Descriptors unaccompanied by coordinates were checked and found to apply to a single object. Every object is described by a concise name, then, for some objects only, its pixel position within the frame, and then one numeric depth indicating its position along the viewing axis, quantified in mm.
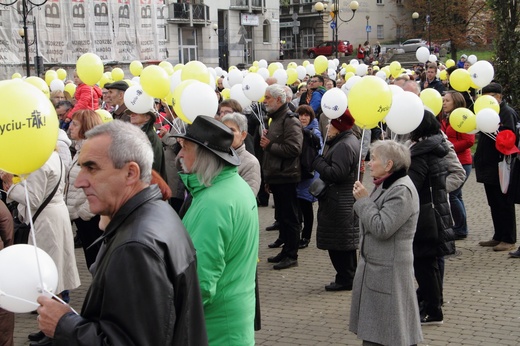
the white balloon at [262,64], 16966
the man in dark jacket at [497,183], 8141
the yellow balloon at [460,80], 11078
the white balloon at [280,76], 12400
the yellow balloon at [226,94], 11336
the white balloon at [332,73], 17581
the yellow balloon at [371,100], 5828
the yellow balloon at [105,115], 7318
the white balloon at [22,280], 2760
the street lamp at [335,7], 29469
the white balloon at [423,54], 21641
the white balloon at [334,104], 7402
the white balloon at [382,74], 16159
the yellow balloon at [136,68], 13957
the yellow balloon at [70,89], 12912
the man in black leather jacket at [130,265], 2307
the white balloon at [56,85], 11906
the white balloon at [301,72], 16072
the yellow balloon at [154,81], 7320
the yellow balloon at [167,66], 10402
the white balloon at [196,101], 6121
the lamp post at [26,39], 17109
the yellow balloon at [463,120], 7518
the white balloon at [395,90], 6291
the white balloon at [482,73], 10648
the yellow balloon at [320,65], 16047
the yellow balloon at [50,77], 13763
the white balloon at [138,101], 7156
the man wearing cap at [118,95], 8070
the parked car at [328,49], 51812
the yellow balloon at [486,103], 7746
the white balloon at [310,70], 16531
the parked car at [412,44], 51031
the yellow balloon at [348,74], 16602
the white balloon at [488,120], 7434
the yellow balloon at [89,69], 9859
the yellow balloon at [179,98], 6350
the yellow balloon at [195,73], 7836
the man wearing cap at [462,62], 20941
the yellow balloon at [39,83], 9628
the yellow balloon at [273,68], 14127
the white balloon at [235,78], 12094
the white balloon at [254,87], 9062
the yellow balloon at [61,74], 15075
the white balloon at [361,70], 18891
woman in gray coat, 4598
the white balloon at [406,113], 5723
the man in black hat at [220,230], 3303
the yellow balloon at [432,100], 7371
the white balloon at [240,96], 9703
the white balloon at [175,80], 7803
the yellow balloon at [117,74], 12984
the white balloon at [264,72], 13096
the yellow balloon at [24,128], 3166
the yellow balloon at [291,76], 14852
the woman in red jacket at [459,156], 8477
